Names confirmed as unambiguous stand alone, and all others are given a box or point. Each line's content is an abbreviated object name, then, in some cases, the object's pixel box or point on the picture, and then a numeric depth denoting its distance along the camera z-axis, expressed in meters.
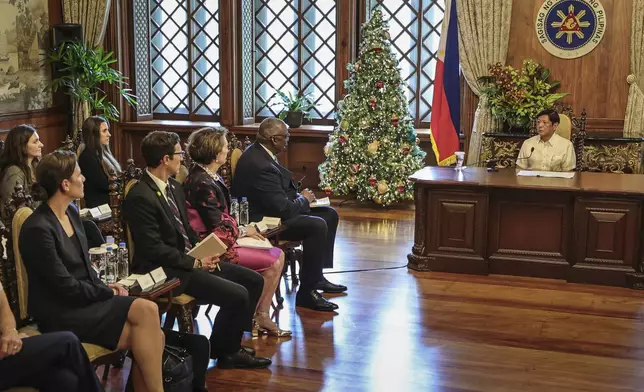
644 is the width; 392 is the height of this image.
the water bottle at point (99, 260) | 3.96
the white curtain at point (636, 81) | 8.89
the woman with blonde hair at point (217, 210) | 4.77
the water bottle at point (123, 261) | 4.05
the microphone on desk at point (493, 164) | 7.24
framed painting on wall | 9.63
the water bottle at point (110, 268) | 3.96
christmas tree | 9.39
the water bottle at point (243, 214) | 5.39
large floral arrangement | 8.93
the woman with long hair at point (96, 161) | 6.20
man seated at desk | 7.04
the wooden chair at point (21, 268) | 3.59
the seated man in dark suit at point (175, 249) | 4.23
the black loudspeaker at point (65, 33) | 10.32
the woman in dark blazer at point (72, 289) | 3.49
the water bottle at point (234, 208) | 5.34
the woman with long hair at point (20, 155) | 5.42
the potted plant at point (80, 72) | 10.22
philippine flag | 8.89
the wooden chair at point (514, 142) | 8.41
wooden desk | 6.32
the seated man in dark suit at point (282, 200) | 5.53
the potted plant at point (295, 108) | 10.49
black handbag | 3.88
